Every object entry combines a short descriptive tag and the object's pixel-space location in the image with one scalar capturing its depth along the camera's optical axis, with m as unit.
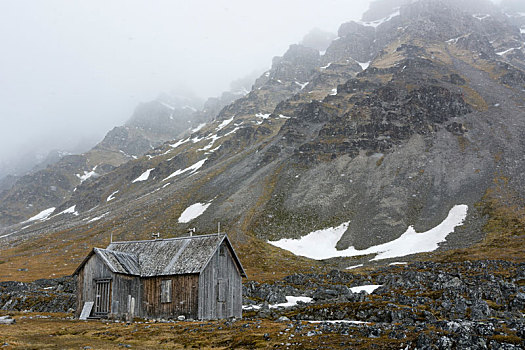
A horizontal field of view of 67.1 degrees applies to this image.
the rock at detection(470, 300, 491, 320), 27.75
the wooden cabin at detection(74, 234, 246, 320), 38.25
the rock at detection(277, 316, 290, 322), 32.31
